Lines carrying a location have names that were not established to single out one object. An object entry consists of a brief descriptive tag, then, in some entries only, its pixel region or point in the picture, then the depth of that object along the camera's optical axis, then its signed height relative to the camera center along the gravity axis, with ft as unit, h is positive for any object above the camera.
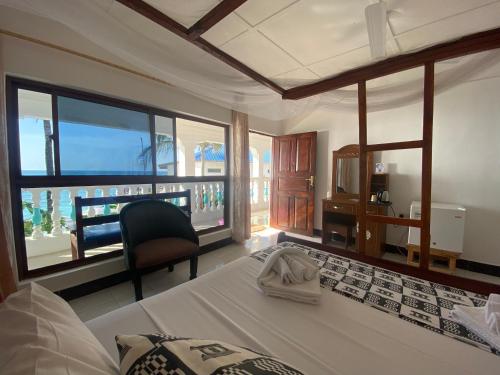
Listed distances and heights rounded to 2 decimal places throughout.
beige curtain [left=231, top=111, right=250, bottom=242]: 10.48 -0.12
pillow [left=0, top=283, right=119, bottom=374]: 1.38 -1.29
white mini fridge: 7.48 -1.98
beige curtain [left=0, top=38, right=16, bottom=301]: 4.78 +0.05
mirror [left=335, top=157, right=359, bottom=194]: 10.50 +0.00
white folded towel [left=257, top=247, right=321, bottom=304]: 3.32 -1.88
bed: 2.26 -2.09
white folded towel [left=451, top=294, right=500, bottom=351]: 2.46 -1.94
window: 5.67 +0.66
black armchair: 5.76 -2.05
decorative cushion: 1.45 -1.41
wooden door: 12.19 -0.45
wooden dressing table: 9.85 -1.30
